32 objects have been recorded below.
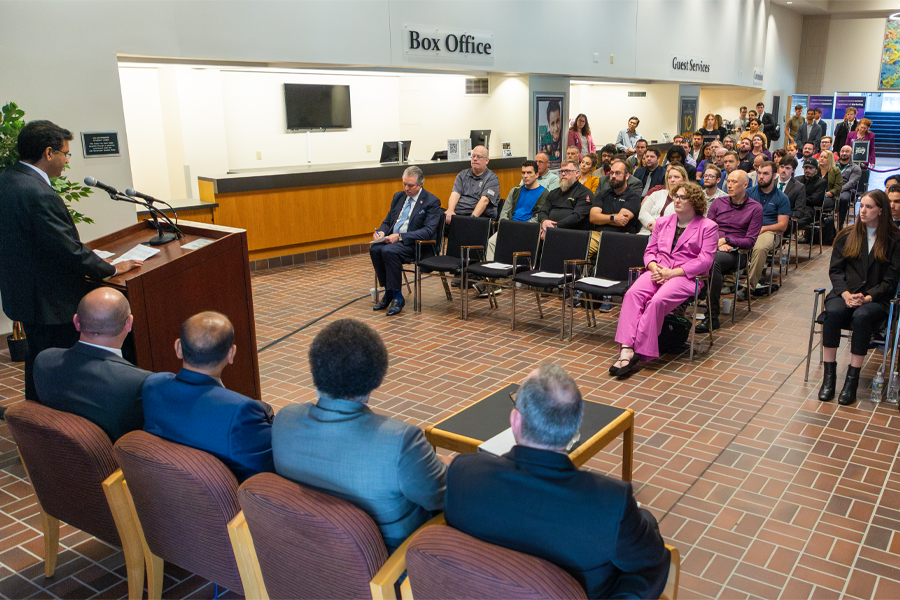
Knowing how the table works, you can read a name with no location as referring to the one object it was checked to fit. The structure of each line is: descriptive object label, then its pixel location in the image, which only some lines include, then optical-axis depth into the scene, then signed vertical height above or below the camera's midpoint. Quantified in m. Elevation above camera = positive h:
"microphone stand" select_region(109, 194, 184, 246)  3.72 -0.51
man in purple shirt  6.19 -0.82
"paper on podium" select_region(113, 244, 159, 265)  3.61 -0.57
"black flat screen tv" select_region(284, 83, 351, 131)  10.64 +0.48
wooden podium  3.32 -0.75
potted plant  3.89 -0.10
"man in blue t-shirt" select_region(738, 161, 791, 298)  6.86 -0.82
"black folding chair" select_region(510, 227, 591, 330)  5.90 -1.05
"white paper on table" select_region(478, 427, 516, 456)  2.67 -1.18
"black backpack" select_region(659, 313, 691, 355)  5.47 -1.54
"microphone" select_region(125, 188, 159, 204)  3.61 -0.27
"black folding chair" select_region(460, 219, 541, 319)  6.24 -1.07
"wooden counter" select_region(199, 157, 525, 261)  8.30 -0.80
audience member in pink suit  5.14 -1.05
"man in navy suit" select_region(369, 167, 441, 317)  6.77 -0.94
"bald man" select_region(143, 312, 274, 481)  2.25 -0.86
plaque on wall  6.34 -0.02
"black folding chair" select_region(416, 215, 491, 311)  6.52 -1.05
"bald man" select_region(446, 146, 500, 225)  7.36 -0.58
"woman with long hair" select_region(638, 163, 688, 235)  6.52 -0.69
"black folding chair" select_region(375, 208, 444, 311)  6.86 -1.07
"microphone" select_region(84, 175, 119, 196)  3.41 -0.20
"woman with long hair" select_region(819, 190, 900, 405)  4.50 -1.00
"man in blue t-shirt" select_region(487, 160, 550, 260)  7.27 -0.67
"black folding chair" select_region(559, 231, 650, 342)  5.61 -1.03
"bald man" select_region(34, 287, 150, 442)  2.50 -0.83
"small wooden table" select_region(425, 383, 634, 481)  2.87 -1.24
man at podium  3.40 -0.52
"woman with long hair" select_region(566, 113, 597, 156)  11.59 -0.04
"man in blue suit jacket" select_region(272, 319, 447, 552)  1.93 -0.85
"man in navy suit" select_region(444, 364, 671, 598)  1.64 -0.88
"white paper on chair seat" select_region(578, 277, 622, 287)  5.57 -1.17
